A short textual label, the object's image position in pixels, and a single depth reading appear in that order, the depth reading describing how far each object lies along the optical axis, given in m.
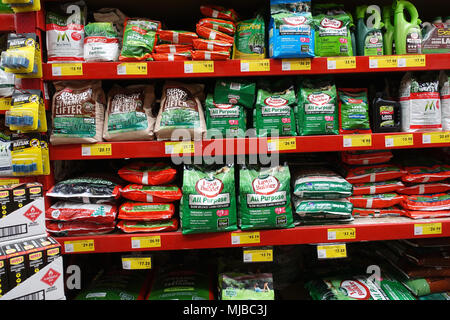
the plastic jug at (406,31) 1.81
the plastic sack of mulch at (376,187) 1.98
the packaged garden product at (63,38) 1.76
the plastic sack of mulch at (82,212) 1.75
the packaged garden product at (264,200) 1.76
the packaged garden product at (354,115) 1.89
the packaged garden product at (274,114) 1.85
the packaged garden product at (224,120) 1.84
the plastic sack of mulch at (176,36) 1.84
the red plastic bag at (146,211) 1.80
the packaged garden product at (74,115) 1.74
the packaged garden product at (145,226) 1.80
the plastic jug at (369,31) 1.85
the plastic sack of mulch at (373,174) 2.00
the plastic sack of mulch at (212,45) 1.75
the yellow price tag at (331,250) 1.85
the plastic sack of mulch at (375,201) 1.97
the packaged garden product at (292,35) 1.73
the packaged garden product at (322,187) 1.84
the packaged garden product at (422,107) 1.86
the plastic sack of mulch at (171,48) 1.83
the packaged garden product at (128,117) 1.79
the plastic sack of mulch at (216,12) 1.84
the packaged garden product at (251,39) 1.84
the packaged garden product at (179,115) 1.78
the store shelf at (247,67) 1.72
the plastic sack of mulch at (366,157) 2.02
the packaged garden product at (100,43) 1.74
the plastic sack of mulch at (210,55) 1.75
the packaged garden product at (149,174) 1.85
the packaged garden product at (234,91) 1.88
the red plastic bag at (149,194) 1.82
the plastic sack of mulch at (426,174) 1.98
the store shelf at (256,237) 1.77
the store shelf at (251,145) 1.77
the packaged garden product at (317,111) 1.84
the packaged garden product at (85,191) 1.77
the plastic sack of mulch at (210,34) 1.80
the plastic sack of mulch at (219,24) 1.81
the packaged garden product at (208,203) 1.72
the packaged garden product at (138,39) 1.74
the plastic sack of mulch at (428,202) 1.93
